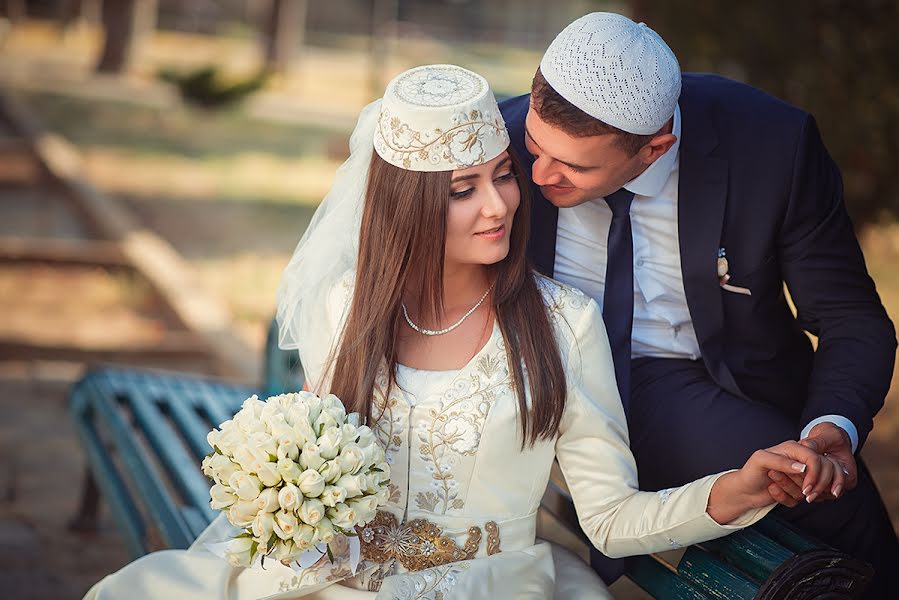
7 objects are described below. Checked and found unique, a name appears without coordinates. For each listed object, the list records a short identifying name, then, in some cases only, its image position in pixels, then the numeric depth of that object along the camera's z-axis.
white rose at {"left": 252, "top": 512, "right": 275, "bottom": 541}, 2.37
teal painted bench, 2.38
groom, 2.76
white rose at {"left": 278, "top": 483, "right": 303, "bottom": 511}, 2.35
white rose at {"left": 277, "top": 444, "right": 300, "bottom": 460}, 2.38
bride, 2.66
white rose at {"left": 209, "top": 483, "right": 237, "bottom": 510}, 2.44
